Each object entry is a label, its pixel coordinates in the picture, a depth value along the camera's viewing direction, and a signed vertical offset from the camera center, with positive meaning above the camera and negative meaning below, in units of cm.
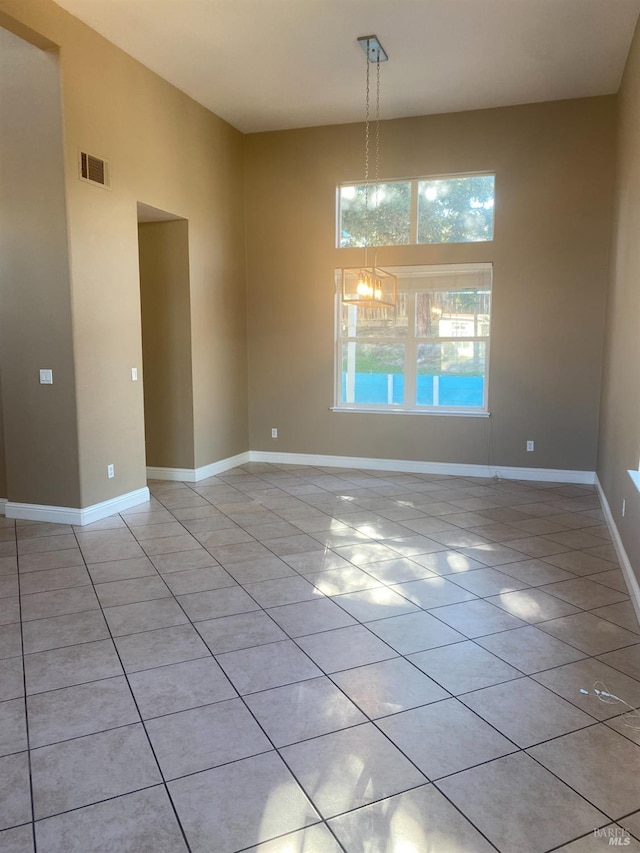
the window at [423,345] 585 +10
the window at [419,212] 573 +142
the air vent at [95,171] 415 +131
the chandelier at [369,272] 434 +81
